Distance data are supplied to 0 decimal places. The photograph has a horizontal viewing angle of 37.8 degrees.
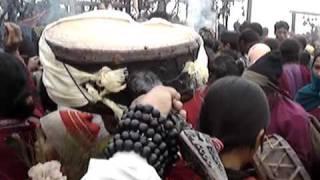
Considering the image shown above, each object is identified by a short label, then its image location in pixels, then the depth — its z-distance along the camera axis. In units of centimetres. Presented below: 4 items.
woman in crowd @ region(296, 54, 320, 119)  281
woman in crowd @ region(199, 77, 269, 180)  123
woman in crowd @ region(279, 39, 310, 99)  361
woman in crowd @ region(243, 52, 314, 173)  217
